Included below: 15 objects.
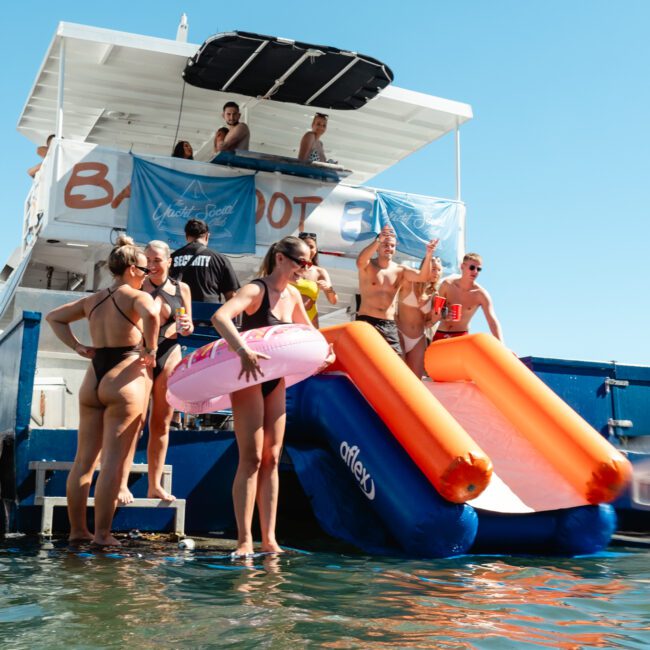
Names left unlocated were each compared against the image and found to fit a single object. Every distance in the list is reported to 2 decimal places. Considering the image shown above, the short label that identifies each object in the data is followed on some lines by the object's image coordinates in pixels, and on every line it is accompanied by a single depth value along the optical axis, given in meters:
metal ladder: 5.88
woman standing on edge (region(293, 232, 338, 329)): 7.86
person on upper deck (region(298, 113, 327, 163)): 12.08
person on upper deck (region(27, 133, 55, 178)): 12.77
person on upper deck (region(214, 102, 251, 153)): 11.70
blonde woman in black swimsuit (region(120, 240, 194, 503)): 6.00
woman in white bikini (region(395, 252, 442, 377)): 7.97
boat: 5.69
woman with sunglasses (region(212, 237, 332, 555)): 5.18
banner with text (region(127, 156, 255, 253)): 11.07
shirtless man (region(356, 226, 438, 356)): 7.63
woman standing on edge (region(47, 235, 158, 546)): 5.39
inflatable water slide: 5.36
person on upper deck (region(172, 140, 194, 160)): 11.91
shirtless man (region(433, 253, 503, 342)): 8.12
